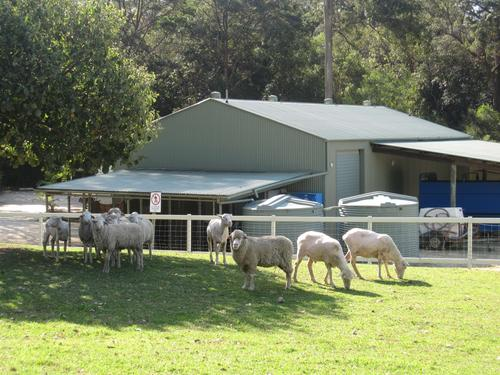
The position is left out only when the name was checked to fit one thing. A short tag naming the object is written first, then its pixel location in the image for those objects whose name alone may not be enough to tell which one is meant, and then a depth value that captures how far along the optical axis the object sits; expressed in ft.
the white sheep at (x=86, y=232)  57.67
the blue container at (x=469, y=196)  104.68
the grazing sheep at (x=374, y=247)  57.06
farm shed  97.96
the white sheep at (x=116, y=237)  55.16
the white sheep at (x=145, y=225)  58.54
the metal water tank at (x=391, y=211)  77.66
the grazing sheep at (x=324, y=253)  52.80
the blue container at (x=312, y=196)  96.17
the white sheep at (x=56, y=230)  61.77
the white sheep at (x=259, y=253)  49.29
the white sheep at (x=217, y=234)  59.52
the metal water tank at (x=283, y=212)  76.74
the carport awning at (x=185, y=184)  85.30
